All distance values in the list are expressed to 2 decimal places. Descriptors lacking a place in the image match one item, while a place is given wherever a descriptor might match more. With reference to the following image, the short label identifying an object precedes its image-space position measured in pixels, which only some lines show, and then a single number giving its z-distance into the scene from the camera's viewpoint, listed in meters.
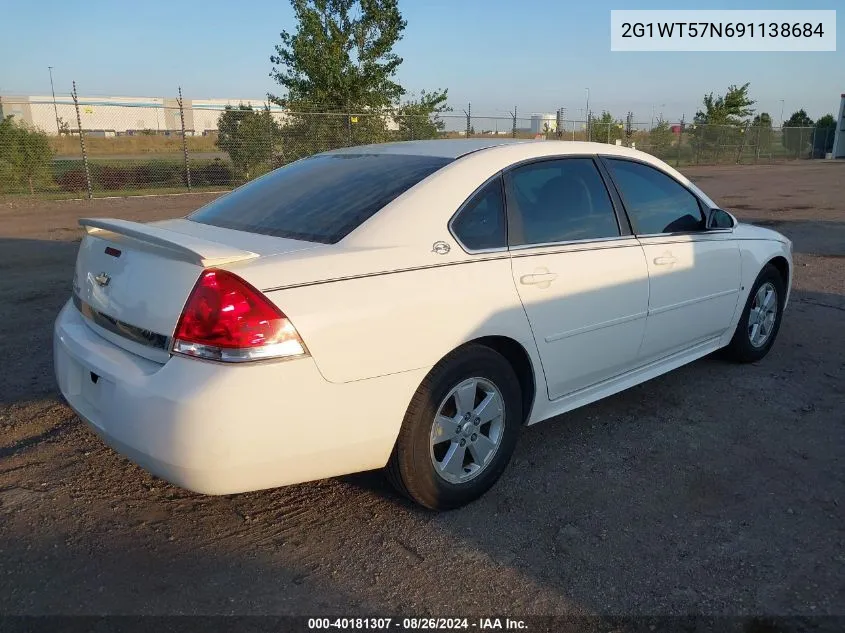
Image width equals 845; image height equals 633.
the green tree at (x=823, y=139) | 41.53
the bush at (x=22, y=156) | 15.28
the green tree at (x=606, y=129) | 30.48
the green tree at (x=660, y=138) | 33.94
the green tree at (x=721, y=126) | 34.38
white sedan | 2.41
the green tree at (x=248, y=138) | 17.90
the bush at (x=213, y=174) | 18.67
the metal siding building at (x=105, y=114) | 15.04
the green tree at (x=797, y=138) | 40.03
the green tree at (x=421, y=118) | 21.17
